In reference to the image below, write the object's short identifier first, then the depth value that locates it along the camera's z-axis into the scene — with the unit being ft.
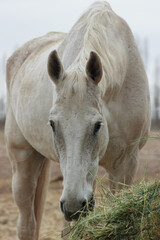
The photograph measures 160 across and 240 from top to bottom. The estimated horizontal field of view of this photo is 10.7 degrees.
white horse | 18.20
